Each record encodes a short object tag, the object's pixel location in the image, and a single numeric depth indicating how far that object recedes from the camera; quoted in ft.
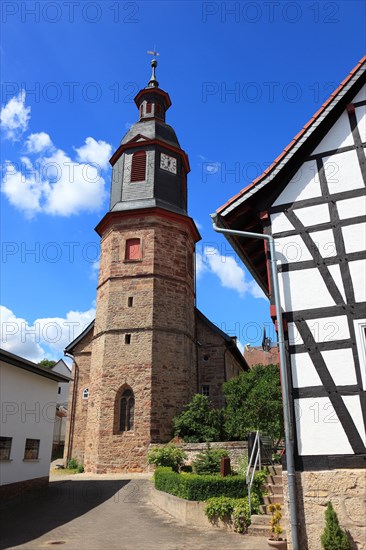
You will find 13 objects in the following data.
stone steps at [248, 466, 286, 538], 30.52
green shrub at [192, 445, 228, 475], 43.65
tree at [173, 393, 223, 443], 62.18
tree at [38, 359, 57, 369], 178.70
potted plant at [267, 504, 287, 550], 24.21
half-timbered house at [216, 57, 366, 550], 23.13
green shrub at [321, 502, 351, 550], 21.43
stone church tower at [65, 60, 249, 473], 66.59
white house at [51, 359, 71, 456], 129.85
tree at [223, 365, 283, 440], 56.80
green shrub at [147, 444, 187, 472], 51.29
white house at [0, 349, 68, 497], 43.75
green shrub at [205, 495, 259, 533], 31.58
